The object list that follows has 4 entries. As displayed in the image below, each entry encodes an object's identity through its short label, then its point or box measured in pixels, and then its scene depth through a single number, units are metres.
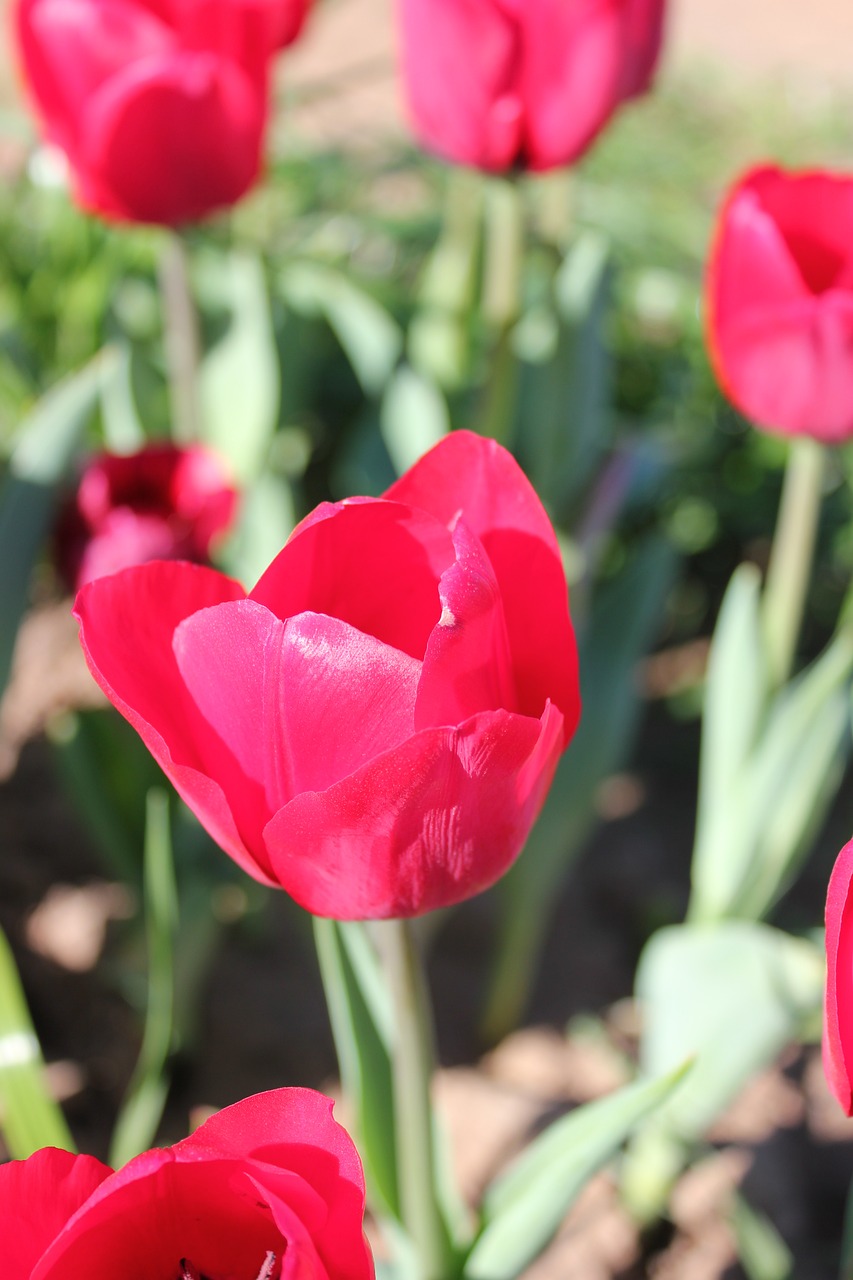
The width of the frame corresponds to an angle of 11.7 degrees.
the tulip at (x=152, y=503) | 0.92
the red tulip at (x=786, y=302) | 0.87
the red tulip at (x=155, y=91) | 0.91
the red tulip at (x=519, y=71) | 0.91
